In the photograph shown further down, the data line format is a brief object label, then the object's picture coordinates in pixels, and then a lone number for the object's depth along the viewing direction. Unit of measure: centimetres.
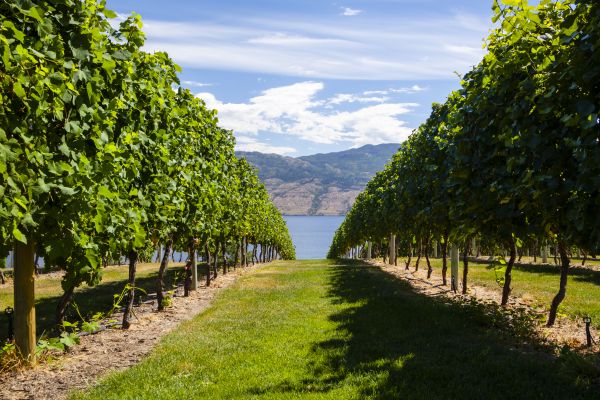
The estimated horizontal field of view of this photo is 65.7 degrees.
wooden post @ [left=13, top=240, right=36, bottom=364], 919
